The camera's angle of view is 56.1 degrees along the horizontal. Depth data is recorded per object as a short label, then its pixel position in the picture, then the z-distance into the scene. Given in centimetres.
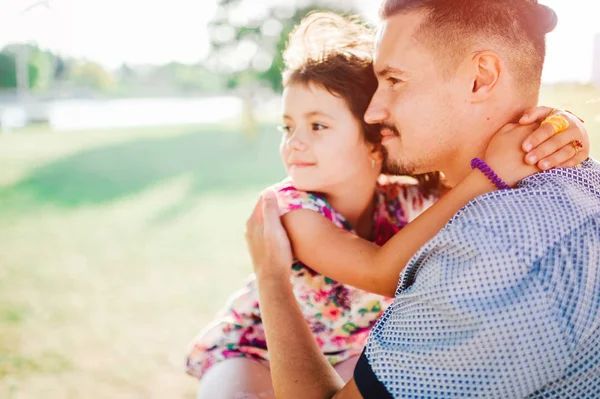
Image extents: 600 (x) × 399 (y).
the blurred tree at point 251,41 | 1622
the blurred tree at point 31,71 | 1327
